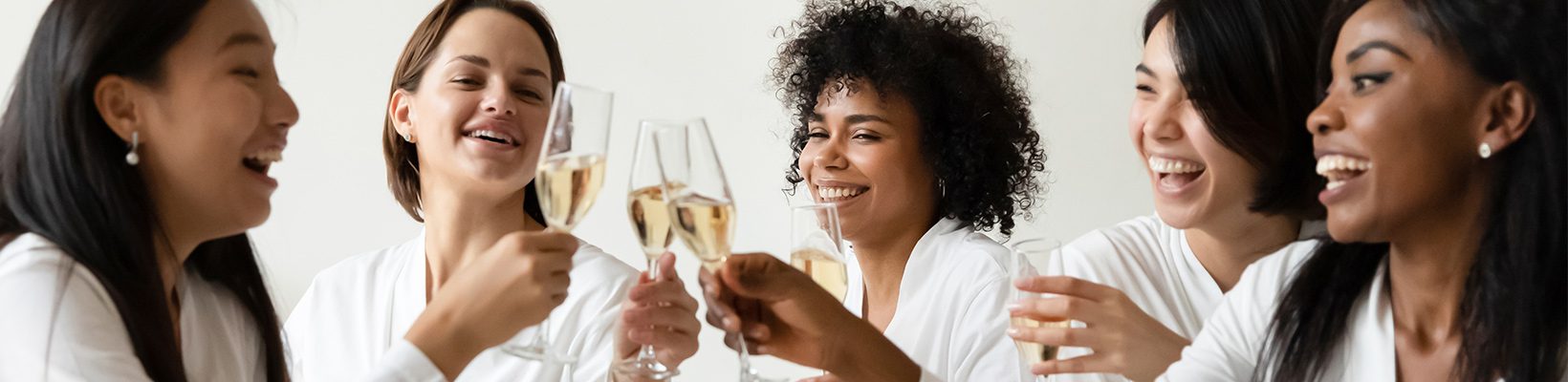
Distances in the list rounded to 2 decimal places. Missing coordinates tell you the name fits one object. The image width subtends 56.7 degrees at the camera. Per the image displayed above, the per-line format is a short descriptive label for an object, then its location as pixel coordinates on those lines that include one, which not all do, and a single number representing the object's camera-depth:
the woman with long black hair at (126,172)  1.93
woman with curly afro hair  3.11
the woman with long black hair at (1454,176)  1.90
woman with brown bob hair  2.97
